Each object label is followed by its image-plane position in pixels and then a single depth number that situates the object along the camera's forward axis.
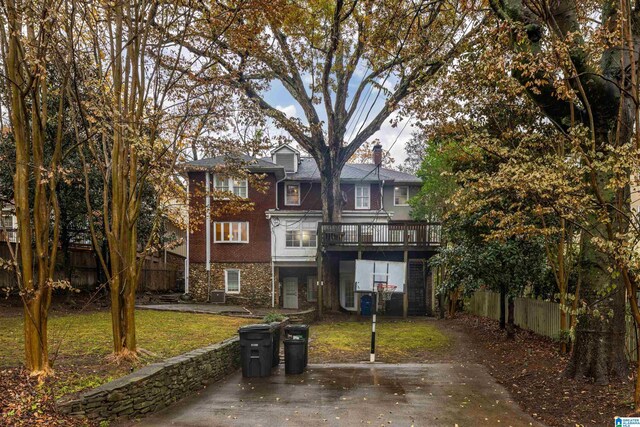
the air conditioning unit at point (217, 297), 24.14
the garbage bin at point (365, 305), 24.53
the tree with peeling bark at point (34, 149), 6.71
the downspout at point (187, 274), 24.45
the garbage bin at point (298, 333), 9.30
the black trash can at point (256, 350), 9.01
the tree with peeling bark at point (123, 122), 8.27
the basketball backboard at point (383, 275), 17.19
